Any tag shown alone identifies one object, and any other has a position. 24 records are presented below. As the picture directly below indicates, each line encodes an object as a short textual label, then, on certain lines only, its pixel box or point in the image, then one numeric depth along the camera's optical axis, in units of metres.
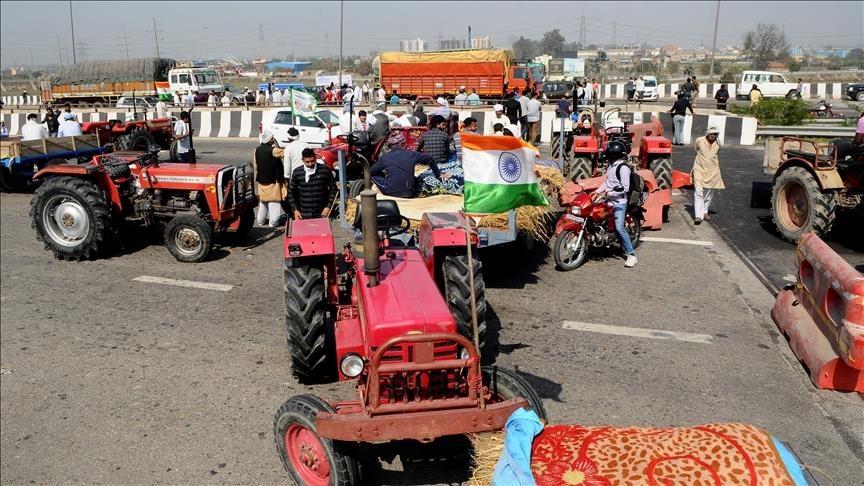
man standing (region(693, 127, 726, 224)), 10.63
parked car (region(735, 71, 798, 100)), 33.31
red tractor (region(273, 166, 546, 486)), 3.74
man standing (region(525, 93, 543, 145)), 19.50
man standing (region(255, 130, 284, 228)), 10.04
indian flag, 6.63
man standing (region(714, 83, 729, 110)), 25.25
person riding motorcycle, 8.56
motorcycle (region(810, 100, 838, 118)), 20.66
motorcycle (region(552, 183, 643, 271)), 8.52
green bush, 19.17
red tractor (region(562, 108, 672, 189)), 12.25
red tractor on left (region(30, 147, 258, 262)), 8.90
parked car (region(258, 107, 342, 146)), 18.45
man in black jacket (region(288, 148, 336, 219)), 7.77
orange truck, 34.03
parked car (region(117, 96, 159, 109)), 28.44
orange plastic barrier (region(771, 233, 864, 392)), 5.25
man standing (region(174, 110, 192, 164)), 16.33
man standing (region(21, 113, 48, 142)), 14.52
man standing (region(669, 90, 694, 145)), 19.81
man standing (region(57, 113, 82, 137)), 14.75
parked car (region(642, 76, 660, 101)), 37.22
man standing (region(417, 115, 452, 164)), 10.60
